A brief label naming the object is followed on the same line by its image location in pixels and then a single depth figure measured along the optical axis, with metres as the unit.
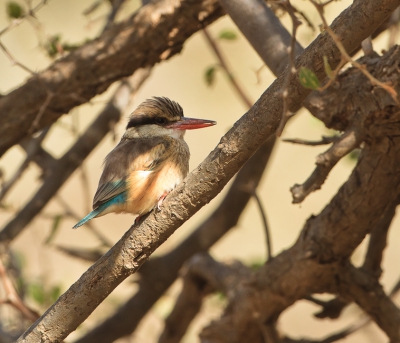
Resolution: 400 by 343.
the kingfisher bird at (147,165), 5.58
